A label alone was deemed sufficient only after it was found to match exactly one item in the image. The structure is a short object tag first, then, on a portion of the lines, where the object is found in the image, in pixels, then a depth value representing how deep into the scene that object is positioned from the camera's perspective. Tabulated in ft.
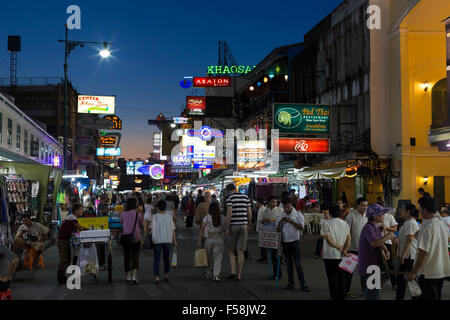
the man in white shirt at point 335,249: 28.22
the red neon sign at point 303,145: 76.48
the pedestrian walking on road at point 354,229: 31.60
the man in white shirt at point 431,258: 20.34
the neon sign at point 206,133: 146.41
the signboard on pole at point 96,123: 99.90
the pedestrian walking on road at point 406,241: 27.27
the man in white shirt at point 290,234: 34.50
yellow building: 68.64
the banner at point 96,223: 41.86
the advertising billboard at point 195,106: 162.20
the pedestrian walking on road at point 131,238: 37.73
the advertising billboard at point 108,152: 162.80
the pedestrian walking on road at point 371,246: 24.63
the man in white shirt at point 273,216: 39.94
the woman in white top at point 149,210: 59.16
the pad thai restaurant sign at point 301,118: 74.59
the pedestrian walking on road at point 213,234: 38.78
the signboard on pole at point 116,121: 127.36
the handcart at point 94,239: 37.45
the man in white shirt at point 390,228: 34.88
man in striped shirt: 39.65
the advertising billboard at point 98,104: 128.26
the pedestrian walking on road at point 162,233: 38.11
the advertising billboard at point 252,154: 99.91
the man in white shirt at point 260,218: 44.91
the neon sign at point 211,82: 145.94
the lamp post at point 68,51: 93.61
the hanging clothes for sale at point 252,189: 101.65
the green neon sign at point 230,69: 182.27
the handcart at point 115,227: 60.95
